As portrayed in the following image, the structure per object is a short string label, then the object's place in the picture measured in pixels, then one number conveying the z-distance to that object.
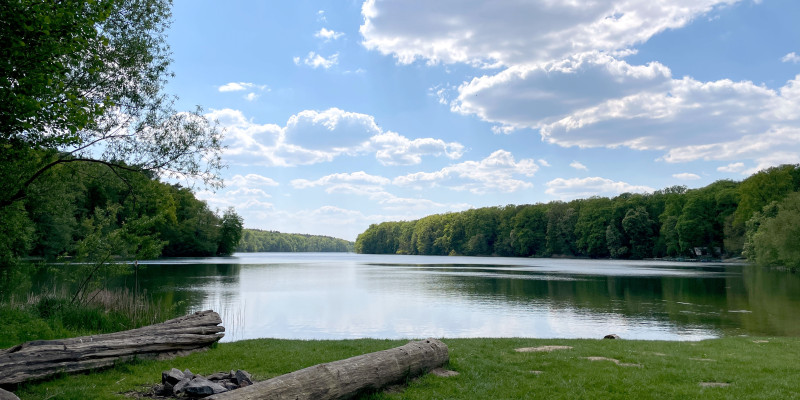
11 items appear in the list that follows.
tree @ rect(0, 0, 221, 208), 8.89
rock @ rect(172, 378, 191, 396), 8.41
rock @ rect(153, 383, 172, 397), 8.70
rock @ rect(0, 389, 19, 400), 6.93
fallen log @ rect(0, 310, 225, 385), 9.10
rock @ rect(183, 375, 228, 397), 8.27
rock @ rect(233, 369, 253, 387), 8.84
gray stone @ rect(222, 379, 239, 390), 8.68
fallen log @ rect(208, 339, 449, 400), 6.88
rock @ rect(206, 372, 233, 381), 9.16
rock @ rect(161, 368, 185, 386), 8.80
